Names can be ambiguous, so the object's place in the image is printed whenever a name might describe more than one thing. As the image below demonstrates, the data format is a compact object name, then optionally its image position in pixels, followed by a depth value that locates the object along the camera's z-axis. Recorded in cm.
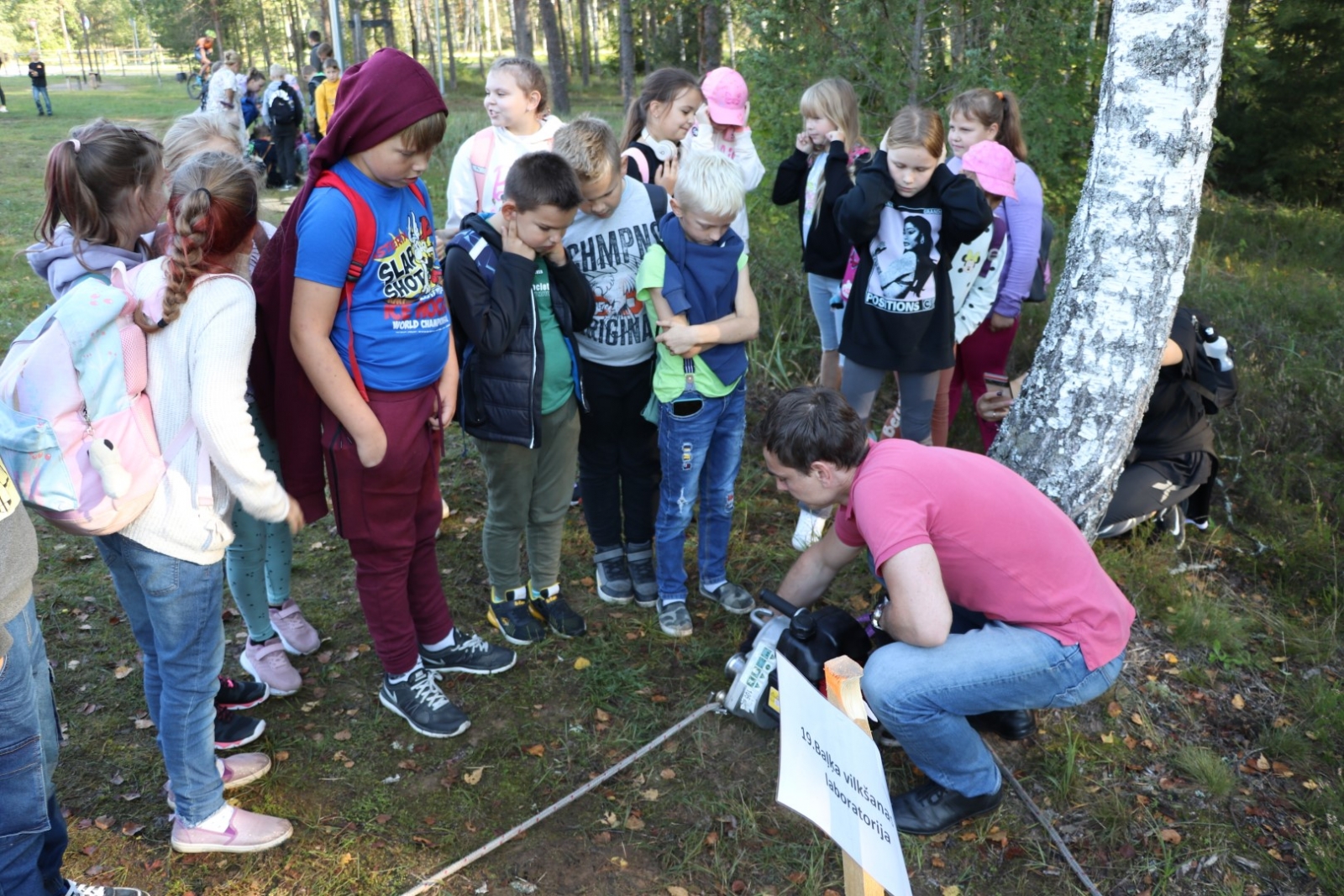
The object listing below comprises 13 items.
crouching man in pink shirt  238
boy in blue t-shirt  239
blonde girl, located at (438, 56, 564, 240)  402
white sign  165
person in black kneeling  386
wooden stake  186
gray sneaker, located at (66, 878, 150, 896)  228
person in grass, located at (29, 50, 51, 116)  2217
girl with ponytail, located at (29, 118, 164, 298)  221
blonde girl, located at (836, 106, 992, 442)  369
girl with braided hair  211
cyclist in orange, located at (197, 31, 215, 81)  1670
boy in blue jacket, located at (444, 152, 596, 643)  280
